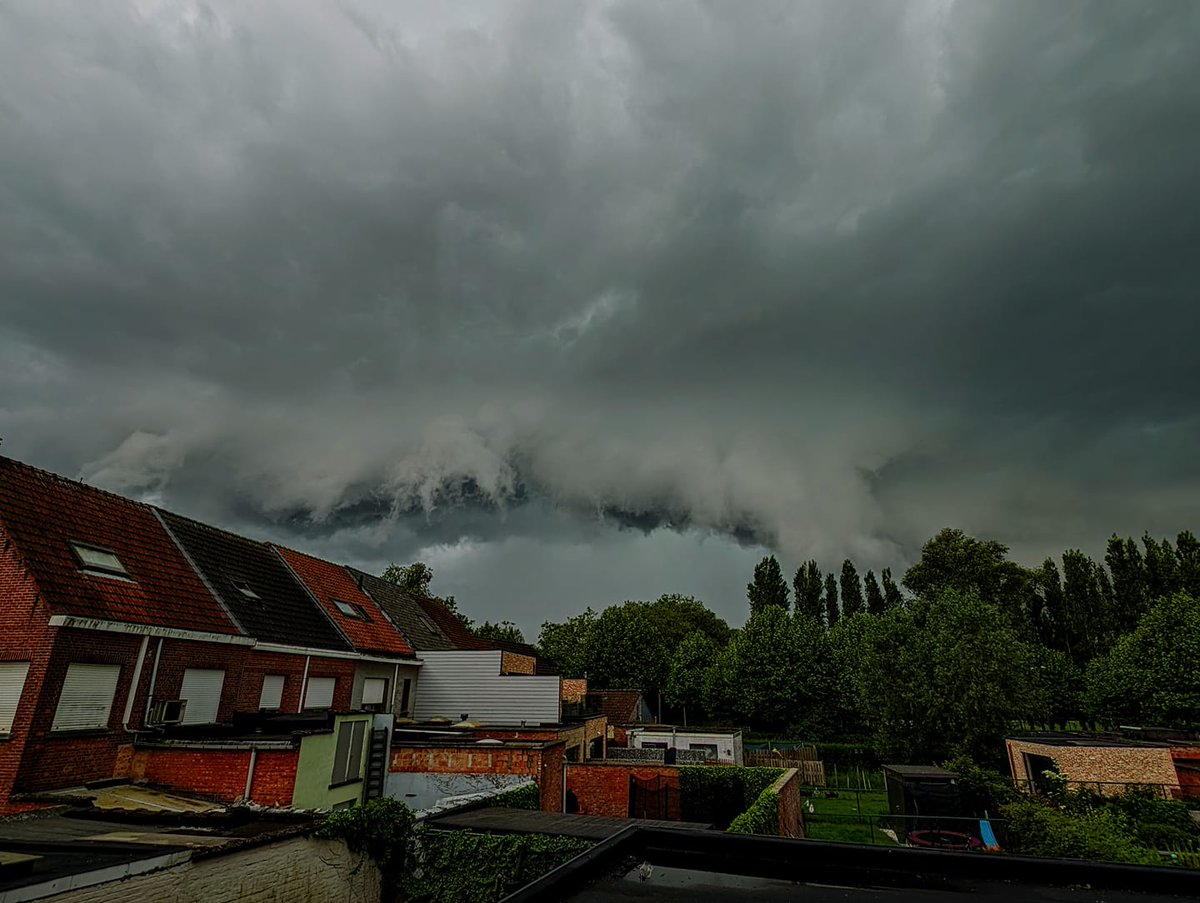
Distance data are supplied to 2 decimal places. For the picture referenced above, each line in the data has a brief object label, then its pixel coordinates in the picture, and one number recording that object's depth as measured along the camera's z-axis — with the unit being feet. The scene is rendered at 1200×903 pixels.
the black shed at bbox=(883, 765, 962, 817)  63.46
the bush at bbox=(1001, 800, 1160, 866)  42.93
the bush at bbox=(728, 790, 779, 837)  44.09
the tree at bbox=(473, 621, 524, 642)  201.40
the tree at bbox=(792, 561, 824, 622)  212.23
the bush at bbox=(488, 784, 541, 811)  45.74
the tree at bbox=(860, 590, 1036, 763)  104.99
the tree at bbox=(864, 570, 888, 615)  205.36
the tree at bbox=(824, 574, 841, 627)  212.02
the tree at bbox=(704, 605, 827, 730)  141.59
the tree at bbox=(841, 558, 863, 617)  210.38
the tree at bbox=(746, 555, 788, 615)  204.54
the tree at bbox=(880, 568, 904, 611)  202.39
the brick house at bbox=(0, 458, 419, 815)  40.47
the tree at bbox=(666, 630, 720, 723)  157.69
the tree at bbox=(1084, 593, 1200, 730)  99.66
